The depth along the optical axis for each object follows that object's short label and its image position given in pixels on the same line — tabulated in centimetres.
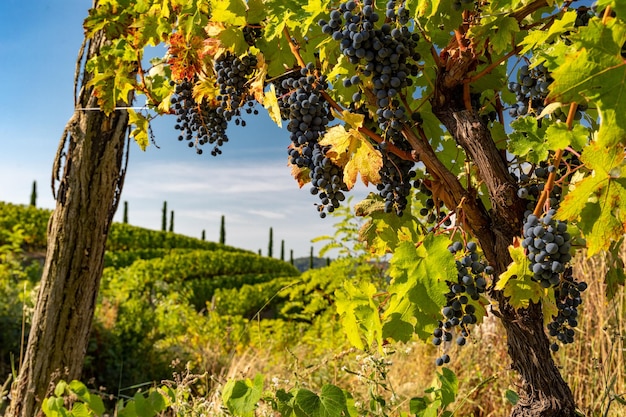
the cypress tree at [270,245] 4422
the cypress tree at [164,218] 3981
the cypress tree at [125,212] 3878
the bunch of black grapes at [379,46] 149
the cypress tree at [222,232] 4153
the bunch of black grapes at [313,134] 169
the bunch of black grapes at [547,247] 141
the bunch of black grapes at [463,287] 159
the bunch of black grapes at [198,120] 245
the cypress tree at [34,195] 3694
